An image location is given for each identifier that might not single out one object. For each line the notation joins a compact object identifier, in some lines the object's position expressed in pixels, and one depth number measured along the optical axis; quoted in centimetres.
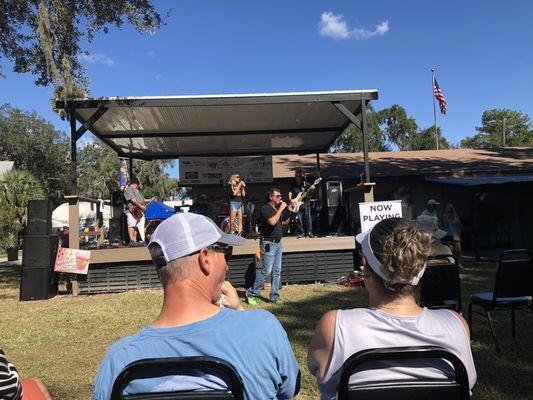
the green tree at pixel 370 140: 3972
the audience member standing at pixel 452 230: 1034
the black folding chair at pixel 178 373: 138
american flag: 2630
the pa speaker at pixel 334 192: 1135
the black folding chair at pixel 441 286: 454
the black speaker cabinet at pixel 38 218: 842
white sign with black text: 788
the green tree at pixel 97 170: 4353
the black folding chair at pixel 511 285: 441
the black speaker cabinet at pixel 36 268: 827
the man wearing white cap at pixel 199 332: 146
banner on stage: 1473
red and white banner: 838
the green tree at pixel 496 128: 4929
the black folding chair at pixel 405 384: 161
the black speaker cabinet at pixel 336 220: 1141
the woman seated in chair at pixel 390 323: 173
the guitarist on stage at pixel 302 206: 1115
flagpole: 3059
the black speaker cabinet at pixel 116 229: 1170
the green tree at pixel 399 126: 4319
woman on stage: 1008
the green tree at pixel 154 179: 4453
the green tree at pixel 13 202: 1898
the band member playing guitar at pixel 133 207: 989
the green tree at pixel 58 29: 891
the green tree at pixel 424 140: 4194
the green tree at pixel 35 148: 3403
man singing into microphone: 696
